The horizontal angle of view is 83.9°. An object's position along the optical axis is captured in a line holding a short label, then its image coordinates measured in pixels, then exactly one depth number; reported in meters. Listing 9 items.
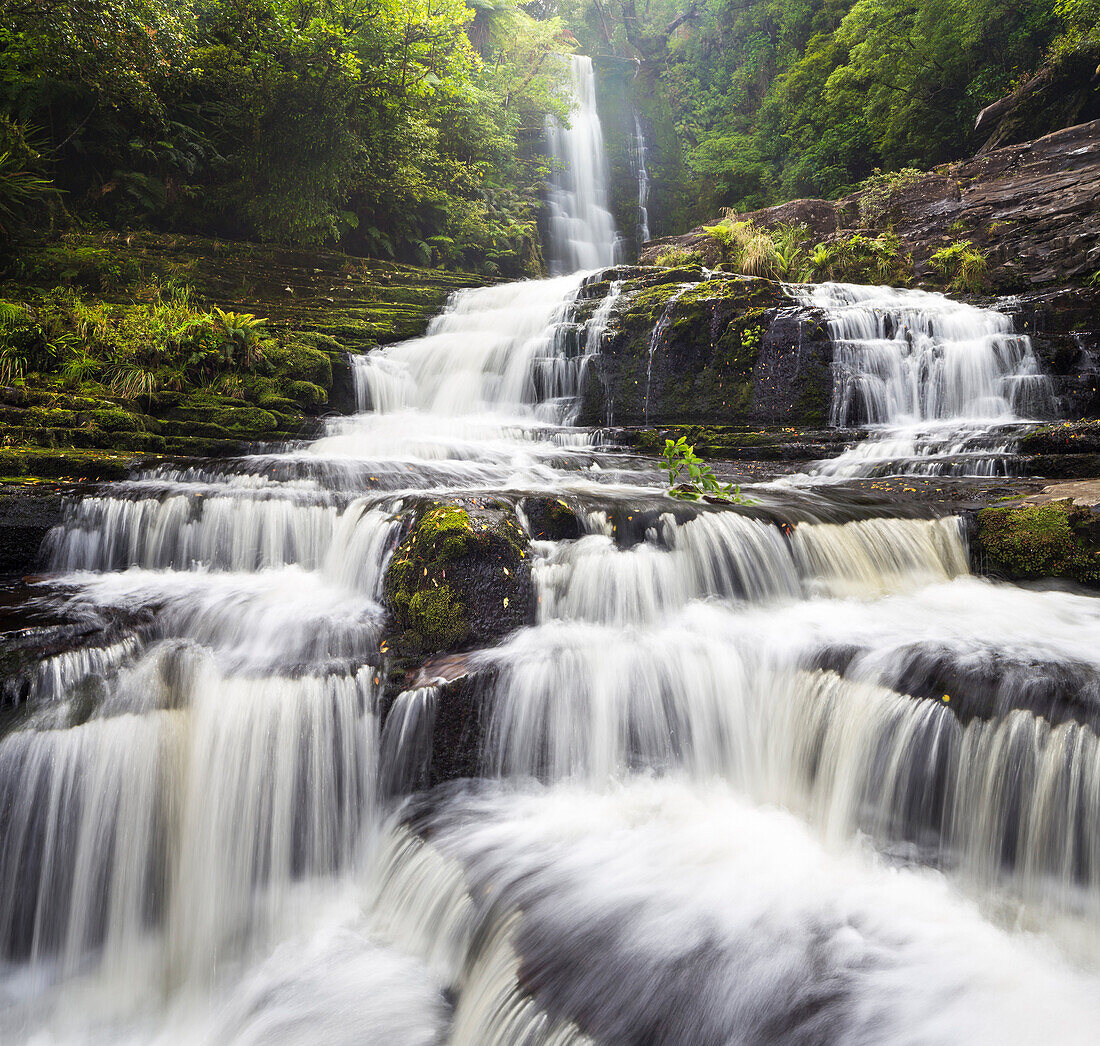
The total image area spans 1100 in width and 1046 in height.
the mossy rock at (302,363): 8.82
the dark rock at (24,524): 4.50
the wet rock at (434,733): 3.09
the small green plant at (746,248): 11.31
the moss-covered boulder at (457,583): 3.59
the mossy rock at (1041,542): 4.03
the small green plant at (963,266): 10.06
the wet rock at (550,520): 4.41
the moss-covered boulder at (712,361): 8.23
